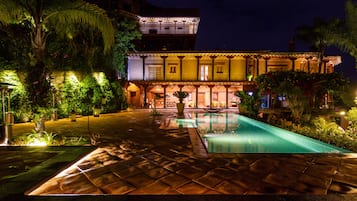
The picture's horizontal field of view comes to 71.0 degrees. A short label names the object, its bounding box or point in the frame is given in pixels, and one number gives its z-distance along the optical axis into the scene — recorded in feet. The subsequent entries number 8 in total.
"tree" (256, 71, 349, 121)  35.40
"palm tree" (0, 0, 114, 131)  20.31
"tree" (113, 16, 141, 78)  70.32
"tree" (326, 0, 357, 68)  27.66
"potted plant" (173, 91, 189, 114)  52.47
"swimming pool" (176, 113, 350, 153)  21.90
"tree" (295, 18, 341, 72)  66.85
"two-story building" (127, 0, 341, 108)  83.10
